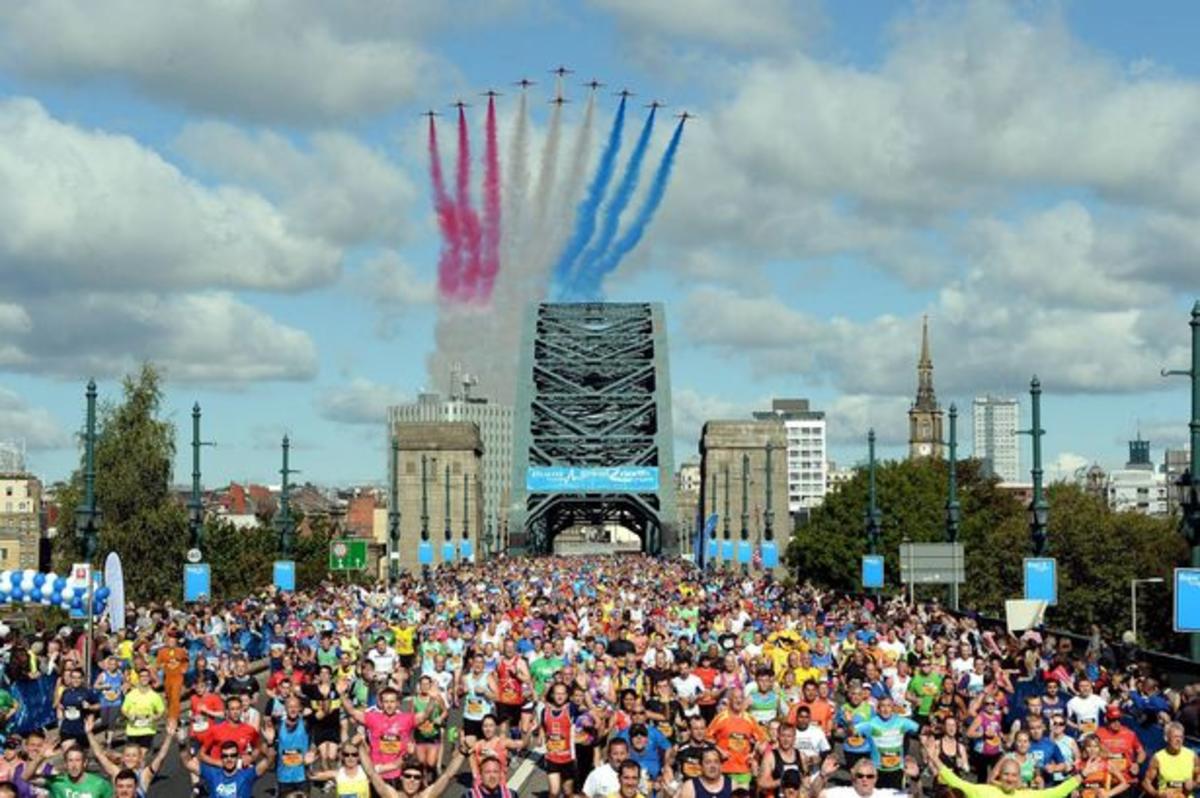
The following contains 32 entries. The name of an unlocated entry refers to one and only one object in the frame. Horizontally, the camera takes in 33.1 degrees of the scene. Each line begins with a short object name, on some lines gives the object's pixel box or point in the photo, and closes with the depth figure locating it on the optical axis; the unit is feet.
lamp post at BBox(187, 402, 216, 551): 155.02
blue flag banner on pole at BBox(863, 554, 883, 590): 153.38
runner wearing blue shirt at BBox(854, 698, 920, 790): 61.21
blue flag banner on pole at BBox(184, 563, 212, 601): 127.95
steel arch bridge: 503.61
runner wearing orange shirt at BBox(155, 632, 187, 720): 79.41
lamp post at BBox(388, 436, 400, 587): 237.86
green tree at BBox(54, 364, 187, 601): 276.21
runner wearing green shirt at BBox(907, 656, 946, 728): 71.97
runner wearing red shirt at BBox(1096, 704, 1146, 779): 54.54
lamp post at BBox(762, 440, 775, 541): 259.39
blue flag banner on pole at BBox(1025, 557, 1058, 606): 104.12
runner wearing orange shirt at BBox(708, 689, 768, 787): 54.44
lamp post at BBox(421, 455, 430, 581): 255.41
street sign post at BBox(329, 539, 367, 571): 216.54
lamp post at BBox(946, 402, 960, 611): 150.20
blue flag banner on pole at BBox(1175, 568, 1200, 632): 76.23
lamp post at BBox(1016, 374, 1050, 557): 122.93
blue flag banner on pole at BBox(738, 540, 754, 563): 299.54
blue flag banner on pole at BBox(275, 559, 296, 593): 160.66
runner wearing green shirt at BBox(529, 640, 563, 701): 74.90
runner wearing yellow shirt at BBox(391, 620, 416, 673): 98.20
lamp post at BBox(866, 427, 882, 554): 185.16
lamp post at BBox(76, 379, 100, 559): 116.03
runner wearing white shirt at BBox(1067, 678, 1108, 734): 61.46
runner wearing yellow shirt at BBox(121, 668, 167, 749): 64.18
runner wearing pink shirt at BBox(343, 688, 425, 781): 54.39
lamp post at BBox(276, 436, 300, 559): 183.83
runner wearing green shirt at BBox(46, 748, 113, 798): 42.52
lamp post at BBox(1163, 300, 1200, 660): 90.17
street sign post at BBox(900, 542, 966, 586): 136.46
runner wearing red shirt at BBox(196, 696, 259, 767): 50.83
